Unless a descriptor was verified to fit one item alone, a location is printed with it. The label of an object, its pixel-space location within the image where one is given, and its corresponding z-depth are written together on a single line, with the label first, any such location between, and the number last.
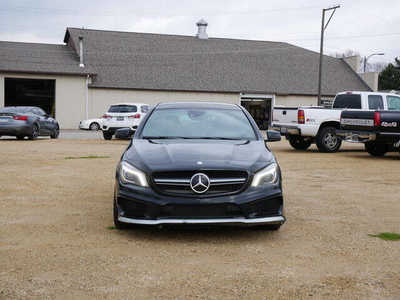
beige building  38.12
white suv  24.91
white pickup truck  18.00
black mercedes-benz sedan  5.79
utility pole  35.97
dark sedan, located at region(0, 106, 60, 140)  22.33
